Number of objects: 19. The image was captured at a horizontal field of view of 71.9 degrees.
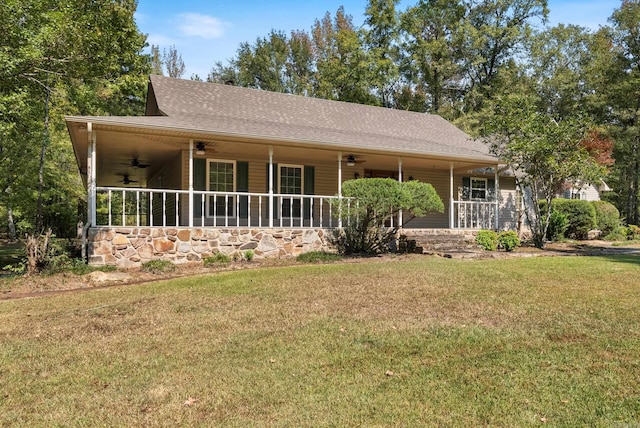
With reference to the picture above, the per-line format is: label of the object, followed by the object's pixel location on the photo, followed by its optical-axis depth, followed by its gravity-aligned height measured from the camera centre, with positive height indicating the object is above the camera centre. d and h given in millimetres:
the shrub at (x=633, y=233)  18875 -785
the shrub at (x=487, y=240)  12141 -688
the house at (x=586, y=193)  23833 +1282
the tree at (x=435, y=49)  28656 +10896
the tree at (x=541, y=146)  12359 +1980
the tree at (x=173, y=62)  36922 +12933
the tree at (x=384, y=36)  28922 +12154
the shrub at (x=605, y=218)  18312 -130
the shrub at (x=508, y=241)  12188 -719
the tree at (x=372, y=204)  10438 +265
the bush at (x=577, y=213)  16953 +73
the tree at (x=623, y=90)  25266 +7149
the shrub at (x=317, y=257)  10477 -1011
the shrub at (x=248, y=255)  10326 -925
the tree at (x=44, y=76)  9828 +3684
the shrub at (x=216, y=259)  9823 -991
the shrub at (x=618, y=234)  17969 -819
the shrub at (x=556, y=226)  15953 -402
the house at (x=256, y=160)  9680 +1708
